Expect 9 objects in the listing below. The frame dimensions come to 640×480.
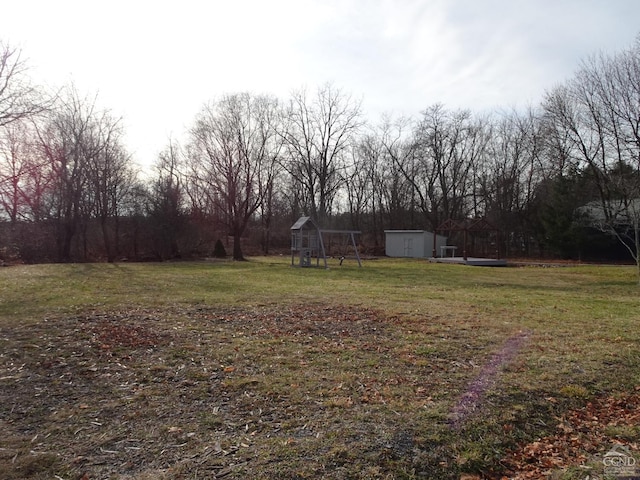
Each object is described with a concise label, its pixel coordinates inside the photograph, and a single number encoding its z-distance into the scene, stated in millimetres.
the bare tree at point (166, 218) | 29953
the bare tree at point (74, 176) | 26531
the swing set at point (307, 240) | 22938
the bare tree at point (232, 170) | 29906
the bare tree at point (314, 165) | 38844
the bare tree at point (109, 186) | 28312
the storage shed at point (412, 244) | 35406
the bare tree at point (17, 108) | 13406
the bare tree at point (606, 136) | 22375
